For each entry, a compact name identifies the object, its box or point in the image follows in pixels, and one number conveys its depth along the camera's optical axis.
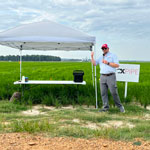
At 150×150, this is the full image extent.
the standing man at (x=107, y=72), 5.49
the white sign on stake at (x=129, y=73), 6.93
